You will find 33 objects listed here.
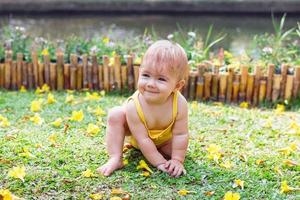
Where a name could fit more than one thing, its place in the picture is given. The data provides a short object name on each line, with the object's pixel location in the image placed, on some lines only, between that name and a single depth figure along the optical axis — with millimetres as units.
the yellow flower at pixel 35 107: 3777
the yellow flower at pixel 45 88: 4371
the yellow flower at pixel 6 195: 2414
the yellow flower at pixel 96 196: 2500
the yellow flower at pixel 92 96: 4125
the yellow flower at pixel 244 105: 4172
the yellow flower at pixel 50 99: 3988
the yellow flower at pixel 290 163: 2959
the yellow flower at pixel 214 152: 3004
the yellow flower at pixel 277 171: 2863
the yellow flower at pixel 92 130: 3340
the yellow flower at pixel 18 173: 2604
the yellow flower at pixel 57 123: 3457
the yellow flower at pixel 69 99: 4047
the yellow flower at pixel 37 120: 3506
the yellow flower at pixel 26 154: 2910
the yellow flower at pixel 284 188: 2650
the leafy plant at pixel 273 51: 4527
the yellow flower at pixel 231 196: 2480
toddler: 2715
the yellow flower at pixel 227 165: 2908
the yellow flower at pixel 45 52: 4437
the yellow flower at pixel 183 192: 2588
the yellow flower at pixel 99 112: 3711
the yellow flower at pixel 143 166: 2800
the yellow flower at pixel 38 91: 4324
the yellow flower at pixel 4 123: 3420
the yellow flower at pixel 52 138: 3165
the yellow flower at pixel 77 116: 3541
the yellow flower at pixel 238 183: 2703
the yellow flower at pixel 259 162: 2988
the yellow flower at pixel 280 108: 3968
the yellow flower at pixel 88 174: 2699
